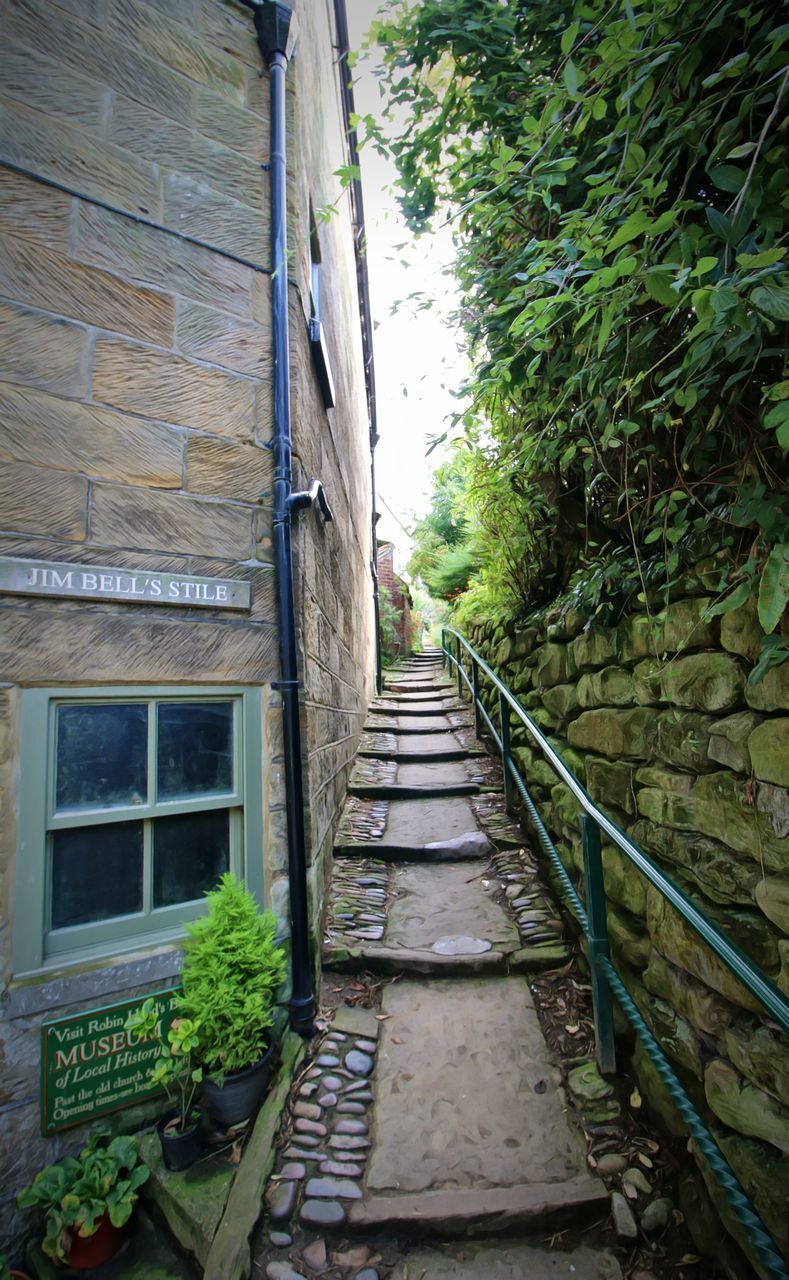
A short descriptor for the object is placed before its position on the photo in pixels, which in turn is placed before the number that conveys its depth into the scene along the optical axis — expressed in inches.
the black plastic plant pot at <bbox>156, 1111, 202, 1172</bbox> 61.2
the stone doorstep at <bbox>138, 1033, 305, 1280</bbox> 53.7
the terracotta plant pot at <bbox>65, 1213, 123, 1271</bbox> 55.7
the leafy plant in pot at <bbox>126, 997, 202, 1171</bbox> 60.9
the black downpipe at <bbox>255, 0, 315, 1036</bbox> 78.8
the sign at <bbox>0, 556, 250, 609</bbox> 64.5
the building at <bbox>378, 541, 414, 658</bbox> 431.8
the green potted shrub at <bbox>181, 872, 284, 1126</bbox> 64.0
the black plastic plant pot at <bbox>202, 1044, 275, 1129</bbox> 64.4
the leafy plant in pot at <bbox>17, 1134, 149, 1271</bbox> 54.7
